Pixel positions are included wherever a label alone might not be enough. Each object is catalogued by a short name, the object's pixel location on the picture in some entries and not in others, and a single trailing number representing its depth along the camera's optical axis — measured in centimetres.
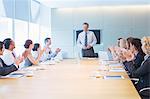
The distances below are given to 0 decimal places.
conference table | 251
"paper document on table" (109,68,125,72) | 441
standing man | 736
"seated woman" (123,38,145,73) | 449
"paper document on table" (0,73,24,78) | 375
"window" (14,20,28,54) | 830
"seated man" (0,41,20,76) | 365
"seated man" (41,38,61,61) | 727
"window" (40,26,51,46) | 1060
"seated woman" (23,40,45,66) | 564
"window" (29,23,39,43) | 956
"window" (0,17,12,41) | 729
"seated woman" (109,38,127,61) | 623
